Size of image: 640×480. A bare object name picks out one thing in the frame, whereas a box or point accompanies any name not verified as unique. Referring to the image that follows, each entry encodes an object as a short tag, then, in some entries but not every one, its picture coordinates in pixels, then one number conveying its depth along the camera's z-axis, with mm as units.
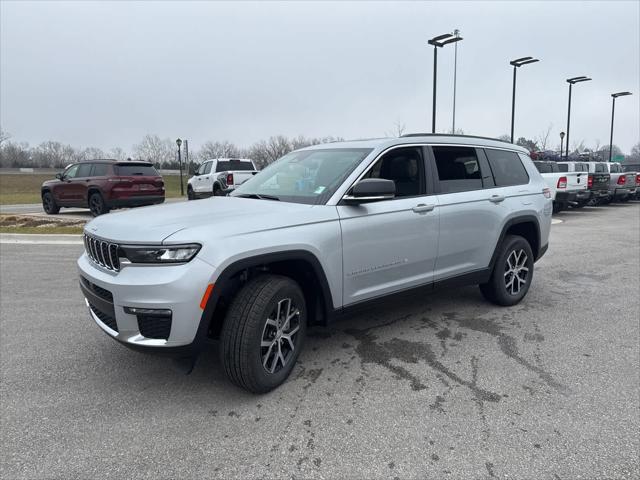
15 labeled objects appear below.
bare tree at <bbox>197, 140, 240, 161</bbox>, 88688
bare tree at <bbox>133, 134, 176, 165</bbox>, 99938
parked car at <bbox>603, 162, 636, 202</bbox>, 19734
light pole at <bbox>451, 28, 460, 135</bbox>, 26423
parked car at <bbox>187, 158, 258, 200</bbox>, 17750
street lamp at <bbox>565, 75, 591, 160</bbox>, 33688
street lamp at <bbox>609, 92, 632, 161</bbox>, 38406
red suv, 13484
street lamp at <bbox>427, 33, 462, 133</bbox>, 19969
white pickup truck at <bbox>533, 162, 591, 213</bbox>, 14984
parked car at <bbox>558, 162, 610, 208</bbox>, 17250
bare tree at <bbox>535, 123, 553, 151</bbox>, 62559
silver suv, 2896
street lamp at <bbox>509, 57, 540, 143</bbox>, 25702
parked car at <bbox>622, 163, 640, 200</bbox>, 26414
